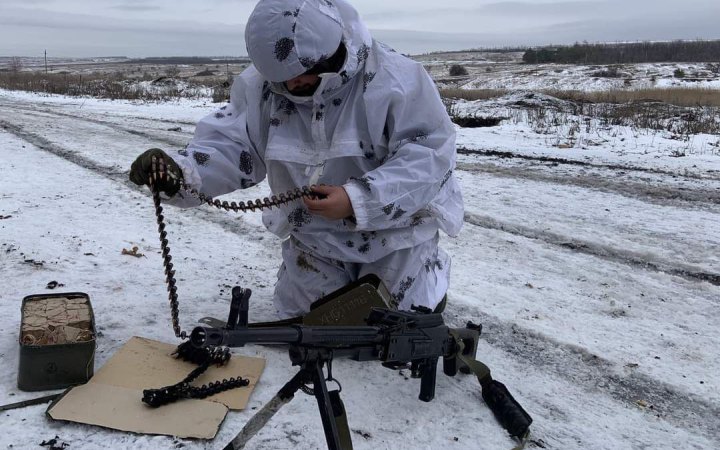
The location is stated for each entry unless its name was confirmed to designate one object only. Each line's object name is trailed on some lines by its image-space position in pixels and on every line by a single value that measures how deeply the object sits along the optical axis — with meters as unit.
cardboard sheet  2.09
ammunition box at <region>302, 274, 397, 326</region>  2.56
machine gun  1.62
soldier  2.18
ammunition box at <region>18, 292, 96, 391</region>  2.20
